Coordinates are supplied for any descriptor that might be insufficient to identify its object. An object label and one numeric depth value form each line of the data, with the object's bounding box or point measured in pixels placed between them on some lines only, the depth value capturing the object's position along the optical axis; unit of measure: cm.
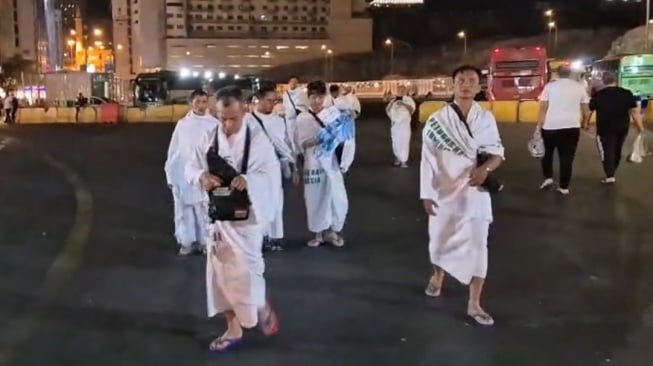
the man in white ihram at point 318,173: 907
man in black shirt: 1362
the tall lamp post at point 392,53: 9892
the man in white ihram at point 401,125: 1806
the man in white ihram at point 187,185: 867
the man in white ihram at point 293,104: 984
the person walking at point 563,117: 1262
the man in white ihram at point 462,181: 628
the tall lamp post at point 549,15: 10030
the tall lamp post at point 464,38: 9555
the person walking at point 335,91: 1498
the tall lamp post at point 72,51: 11316
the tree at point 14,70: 9357
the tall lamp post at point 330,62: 10048
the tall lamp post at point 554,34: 9081
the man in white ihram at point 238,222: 565
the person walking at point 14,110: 4750
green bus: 3653
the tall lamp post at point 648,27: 4727
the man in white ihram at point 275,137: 898
